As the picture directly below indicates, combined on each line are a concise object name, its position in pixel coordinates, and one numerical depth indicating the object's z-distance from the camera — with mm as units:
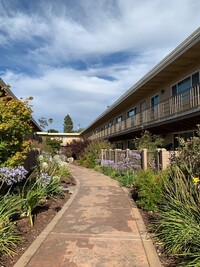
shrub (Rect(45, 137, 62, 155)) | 30397
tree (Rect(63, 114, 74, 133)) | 74648
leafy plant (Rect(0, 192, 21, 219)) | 3728
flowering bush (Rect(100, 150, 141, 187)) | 8634
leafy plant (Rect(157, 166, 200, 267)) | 2924
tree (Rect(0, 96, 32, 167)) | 4411
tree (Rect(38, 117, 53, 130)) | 57768
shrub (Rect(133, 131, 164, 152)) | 10932
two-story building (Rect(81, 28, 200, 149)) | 8957
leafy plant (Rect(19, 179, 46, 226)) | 4395
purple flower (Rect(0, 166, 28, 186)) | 4009
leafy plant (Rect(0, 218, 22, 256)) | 3154
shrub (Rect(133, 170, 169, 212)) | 4833
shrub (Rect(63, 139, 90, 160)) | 21117
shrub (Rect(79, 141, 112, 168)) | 16368
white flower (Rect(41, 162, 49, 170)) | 7630
